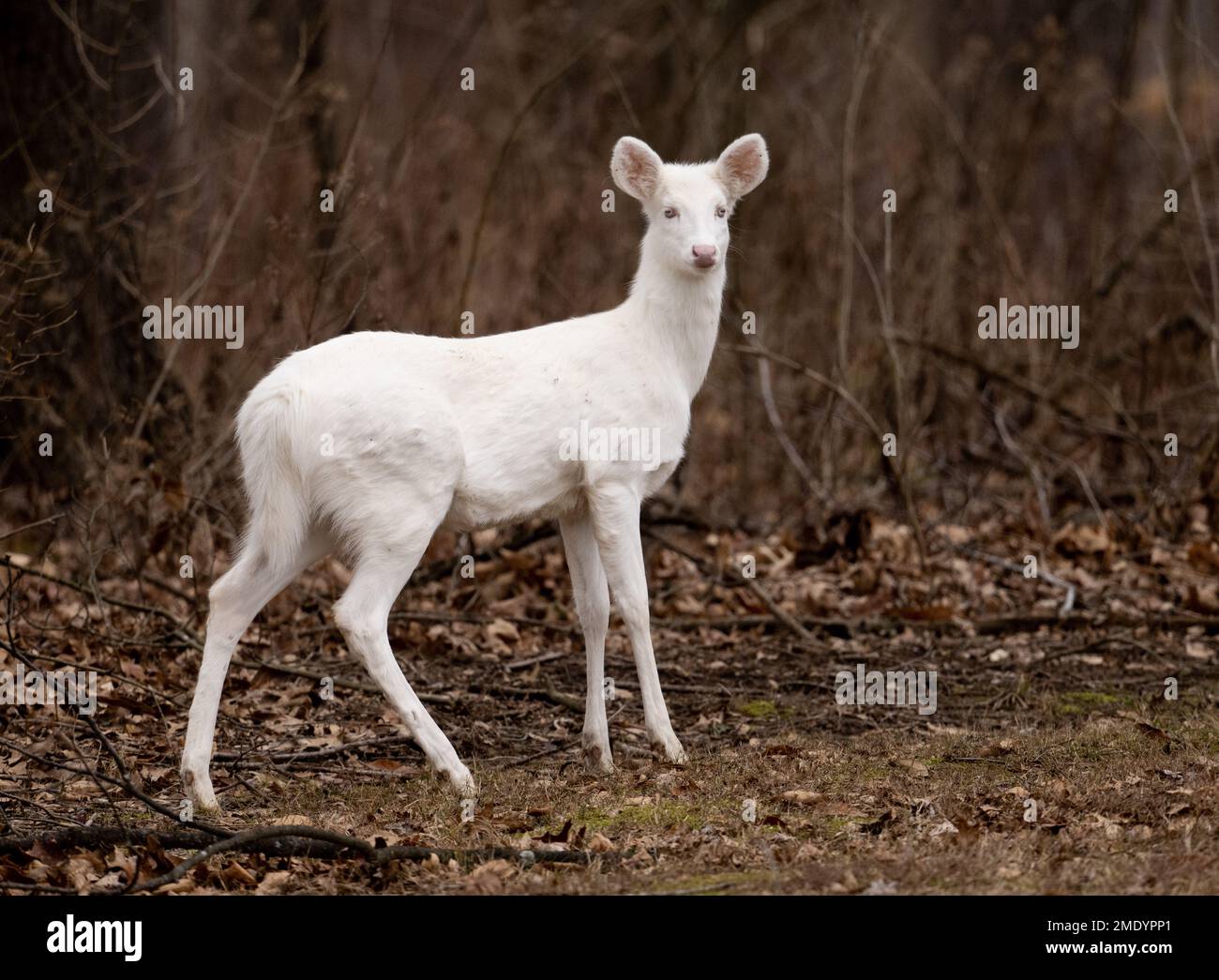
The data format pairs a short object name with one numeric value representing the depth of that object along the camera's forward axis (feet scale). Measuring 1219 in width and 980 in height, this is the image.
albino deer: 20.44
